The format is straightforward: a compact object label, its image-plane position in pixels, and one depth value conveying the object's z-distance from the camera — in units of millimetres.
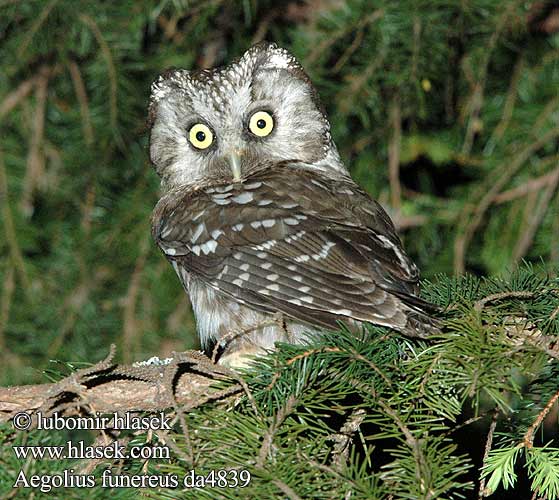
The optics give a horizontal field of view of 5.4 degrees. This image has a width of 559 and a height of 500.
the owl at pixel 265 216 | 3446
